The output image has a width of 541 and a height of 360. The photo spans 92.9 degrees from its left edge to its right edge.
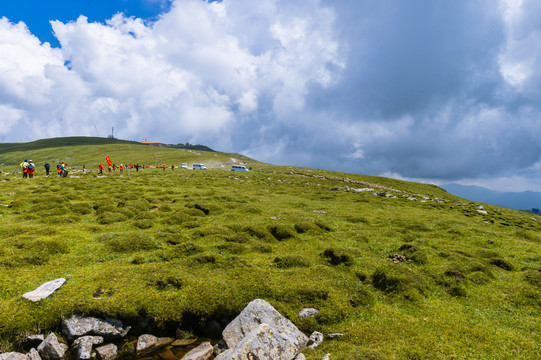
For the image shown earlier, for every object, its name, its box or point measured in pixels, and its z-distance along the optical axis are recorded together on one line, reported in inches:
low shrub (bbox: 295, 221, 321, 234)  962.7
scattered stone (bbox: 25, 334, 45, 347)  384.2
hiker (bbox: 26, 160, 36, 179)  1877.5
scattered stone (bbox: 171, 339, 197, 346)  423.8
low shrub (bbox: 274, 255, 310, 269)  658.8
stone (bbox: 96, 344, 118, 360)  379.6
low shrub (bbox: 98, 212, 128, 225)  928.8
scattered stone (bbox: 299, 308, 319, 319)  474.6
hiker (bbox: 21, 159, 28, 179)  1847.9
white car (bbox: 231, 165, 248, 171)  3729.1
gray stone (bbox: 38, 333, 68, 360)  365.1
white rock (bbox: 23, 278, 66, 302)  438.0
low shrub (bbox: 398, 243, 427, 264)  734.5
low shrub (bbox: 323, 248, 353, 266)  691.7
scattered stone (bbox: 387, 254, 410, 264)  742.0
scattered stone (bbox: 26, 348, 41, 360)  356.2
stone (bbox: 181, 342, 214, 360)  378.9
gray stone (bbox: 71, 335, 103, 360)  372.9
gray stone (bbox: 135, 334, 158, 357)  398.9
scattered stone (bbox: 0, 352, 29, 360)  338.6
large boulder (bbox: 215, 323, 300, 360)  320.5
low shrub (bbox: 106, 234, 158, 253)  699.9
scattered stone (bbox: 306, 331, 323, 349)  395.5
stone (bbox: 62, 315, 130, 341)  403.2
